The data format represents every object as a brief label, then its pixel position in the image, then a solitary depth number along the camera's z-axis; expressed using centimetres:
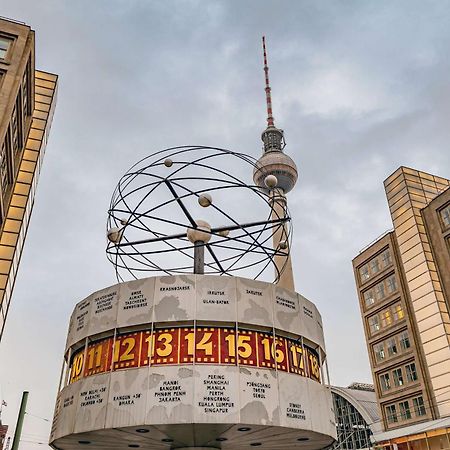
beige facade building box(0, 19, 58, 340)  3947
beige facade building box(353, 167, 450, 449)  4975
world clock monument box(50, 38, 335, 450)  1502
